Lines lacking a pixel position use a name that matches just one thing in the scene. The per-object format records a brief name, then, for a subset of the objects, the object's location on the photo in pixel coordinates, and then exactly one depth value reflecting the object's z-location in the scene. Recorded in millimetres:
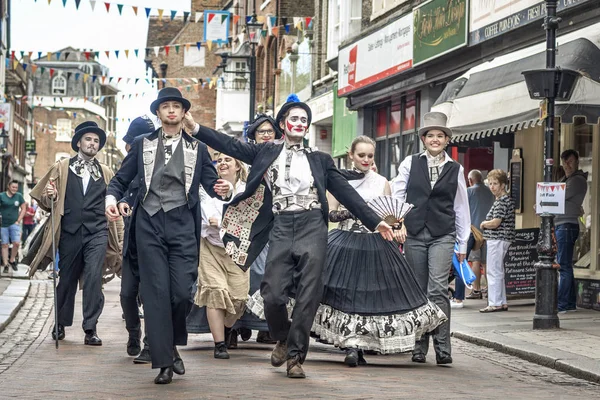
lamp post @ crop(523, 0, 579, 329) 12383
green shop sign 19250
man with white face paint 8570
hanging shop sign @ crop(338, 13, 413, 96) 22312
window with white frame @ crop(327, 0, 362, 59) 27828
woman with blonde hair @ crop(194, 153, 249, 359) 10000
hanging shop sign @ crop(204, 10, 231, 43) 46531
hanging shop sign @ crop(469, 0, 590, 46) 16109
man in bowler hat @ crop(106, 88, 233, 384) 8086
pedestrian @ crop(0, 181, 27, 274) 24422
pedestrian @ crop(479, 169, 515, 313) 15297
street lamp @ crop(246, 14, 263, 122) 28417
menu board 15695
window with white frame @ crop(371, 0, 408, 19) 23894
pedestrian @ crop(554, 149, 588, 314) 14680
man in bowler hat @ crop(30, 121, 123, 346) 11164
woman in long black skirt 9273
